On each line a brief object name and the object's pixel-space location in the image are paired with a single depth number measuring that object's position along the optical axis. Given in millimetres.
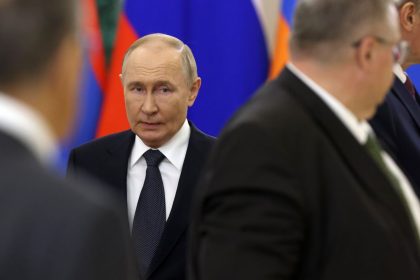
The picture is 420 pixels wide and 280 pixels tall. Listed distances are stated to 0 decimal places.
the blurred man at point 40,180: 2647
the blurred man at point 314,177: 4473
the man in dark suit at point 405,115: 5140
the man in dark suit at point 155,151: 5210
